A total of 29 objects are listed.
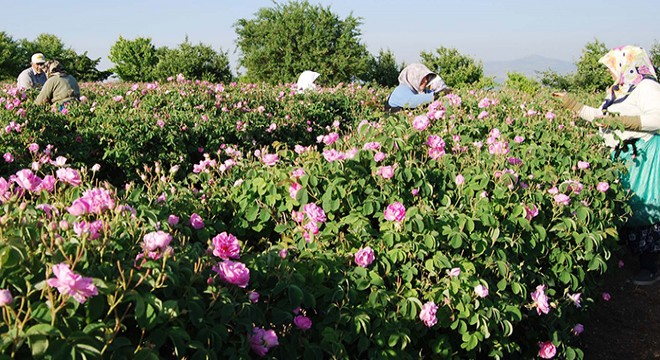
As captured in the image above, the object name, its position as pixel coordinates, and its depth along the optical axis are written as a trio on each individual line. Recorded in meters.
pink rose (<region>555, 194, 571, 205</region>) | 2.77
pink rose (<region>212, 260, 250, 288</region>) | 1.53
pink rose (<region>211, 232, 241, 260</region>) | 1.67
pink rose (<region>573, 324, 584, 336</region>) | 2.96
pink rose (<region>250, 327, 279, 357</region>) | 1.53
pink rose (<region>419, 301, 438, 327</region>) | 1.98
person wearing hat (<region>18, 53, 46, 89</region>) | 8.10
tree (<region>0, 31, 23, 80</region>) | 27.17
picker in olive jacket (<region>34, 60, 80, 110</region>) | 6.46
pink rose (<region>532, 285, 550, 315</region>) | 2.41
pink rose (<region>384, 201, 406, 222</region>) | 2.22
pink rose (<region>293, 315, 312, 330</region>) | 1.75
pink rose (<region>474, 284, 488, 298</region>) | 2.07
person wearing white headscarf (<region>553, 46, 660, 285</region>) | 4.13
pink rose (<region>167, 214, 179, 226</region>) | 1.91
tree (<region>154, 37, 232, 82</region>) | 20.78
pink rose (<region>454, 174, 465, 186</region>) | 2.63
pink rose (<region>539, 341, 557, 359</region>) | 2.60
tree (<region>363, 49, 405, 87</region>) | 19.92
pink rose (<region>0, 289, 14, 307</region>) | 1.11
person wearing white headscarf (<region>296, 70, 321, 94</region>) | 11.19
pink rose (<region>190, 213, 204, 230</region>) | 2.16
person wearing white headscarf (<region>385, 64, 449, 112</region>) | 6.92
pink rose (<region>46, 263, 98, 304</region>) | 1.11
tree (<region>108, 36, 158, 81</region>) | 26.75
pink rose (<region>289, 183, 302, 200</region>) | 2.43
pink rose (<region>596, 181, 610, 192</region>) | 3.20
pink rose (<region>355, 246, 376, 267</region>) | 2.05
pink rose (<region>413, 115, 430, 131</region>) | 3.18
